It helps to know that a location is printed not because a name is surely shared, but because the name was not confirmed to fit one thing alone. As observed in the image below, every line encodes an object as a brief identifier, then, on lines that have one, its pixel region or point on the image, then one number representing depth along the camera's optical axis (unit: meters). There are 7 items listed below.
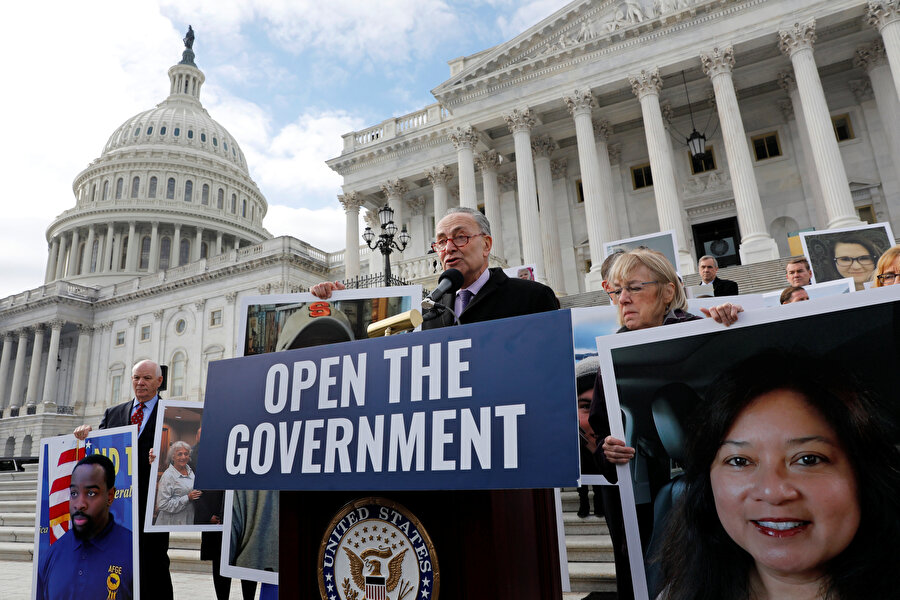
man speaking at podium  3.15
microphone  2.76
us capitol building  20.95
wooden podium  1.83
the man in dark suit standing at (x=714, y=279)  7.41
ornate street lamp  15.63
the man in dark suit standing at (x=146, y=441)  4.38
